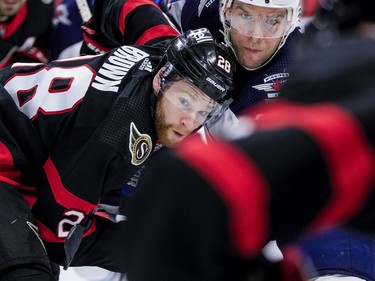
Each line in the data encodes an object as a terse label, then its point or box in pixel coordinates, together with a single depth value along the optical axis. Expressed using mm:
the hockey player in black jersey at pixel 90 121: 7662
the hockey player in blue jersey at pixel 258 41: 8084
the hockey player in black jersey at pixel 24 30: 8843
